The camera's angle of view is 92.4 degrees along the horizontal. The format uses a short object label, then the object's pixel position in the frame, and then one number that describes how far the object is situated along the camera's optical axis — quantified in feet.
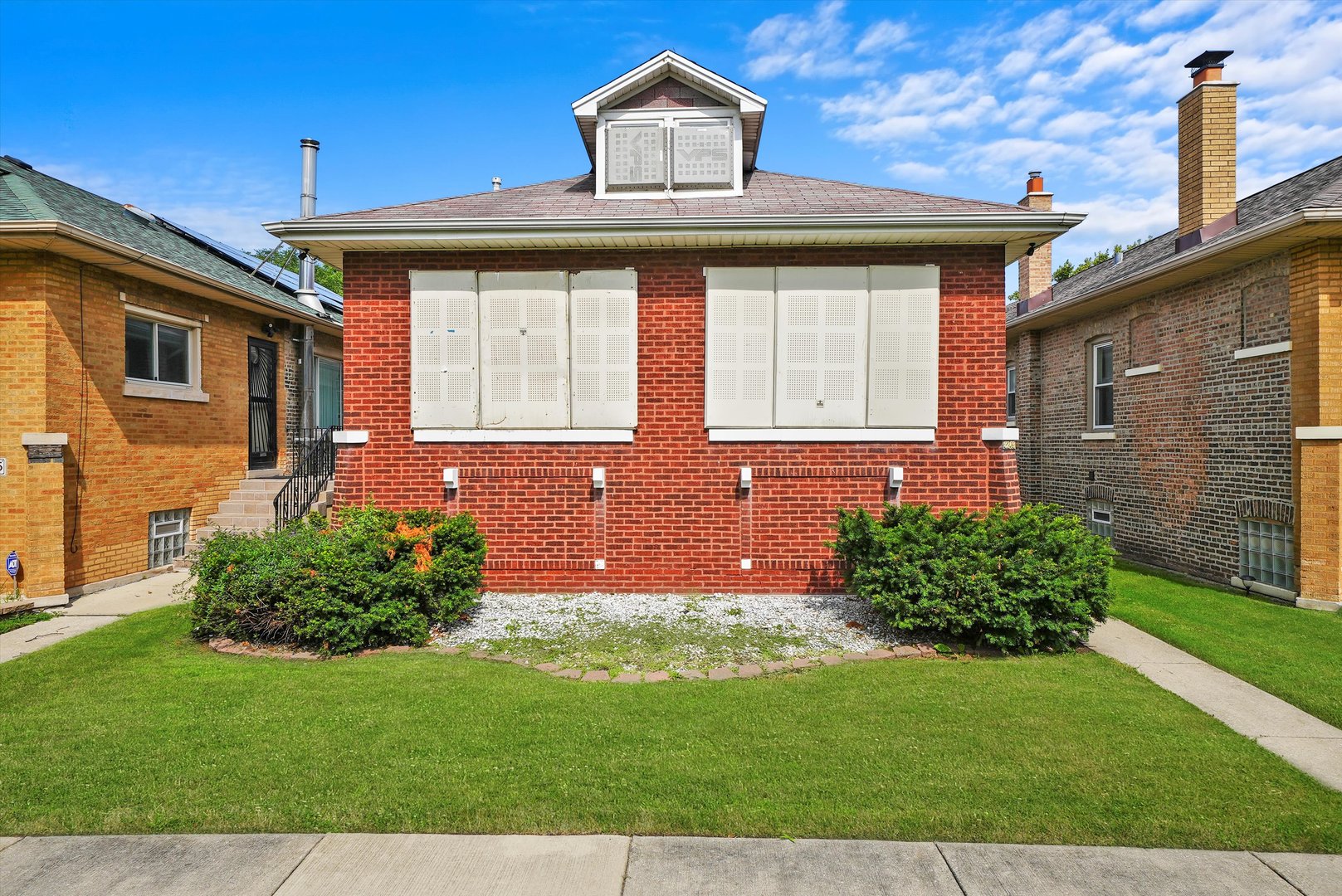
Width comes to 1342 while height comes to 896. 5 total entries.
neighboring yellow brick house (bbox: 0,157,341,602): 26.53
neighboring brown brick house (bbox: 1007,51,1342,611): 26.30
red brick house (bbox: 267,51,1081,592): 27.07
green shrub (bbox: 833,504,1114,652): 19.93
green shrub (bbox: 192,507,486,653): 20.34
